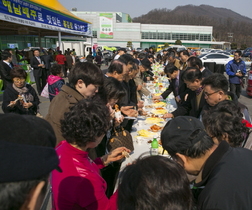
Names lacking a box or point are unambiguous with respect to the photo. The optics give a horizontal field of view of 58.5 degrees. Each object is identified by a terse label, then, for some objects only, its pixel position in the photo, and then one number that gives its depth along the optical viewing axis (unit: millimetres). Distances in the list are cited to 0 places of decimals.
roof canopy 8039
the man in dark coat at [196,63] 4855
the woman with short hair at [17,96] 3519
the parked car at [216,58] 17656
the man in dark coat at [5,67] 6680
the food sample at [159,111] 4536
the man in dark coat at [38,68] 9093
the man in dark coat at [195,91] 3271
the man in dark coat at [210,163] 1044
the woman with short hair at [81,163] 1311
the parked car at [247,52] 24116
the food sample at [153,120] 4035
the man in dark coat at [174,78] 4862
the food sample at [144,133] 3427
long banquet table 2921
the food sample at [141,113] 4387
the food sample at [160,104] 5155
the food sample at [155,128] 3593
